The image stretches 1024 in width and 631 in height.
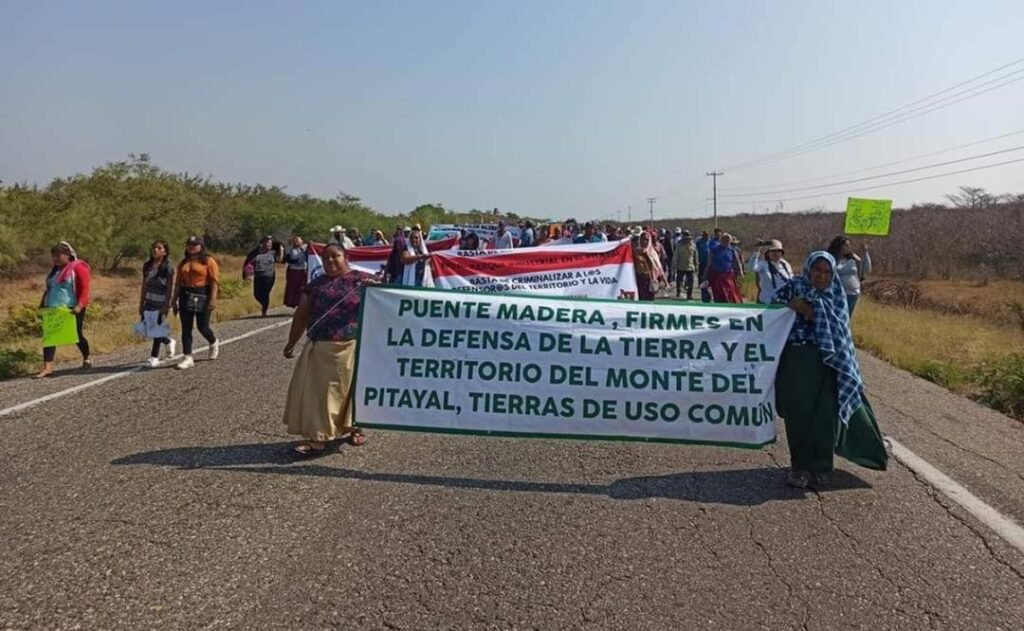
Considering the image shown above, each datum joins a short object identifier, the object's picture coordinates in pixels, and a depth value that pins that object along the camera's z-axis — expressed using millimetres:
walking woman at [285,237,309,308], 17266
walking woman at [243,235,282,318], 16969
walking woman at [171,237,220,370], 10648
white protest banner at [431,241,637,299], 12367
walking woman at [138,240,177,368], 10500
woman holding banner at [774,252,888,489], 5598
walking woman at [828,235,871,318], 10195
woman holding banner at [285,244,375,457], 6246
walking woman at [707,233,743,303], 14312
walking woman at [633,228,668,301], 13586
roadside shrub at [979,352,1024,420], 9430
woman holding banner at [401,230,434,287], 11938
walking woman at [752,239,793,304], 10705
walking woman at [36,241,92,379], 10320
